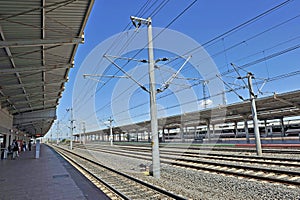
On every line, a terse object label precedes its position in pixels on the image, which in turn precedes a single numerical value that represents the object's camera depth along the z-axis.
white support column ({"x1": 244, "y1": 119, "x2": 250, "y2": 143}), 30.05
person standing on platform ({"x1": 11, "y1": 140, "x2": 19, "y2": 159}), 19.52
